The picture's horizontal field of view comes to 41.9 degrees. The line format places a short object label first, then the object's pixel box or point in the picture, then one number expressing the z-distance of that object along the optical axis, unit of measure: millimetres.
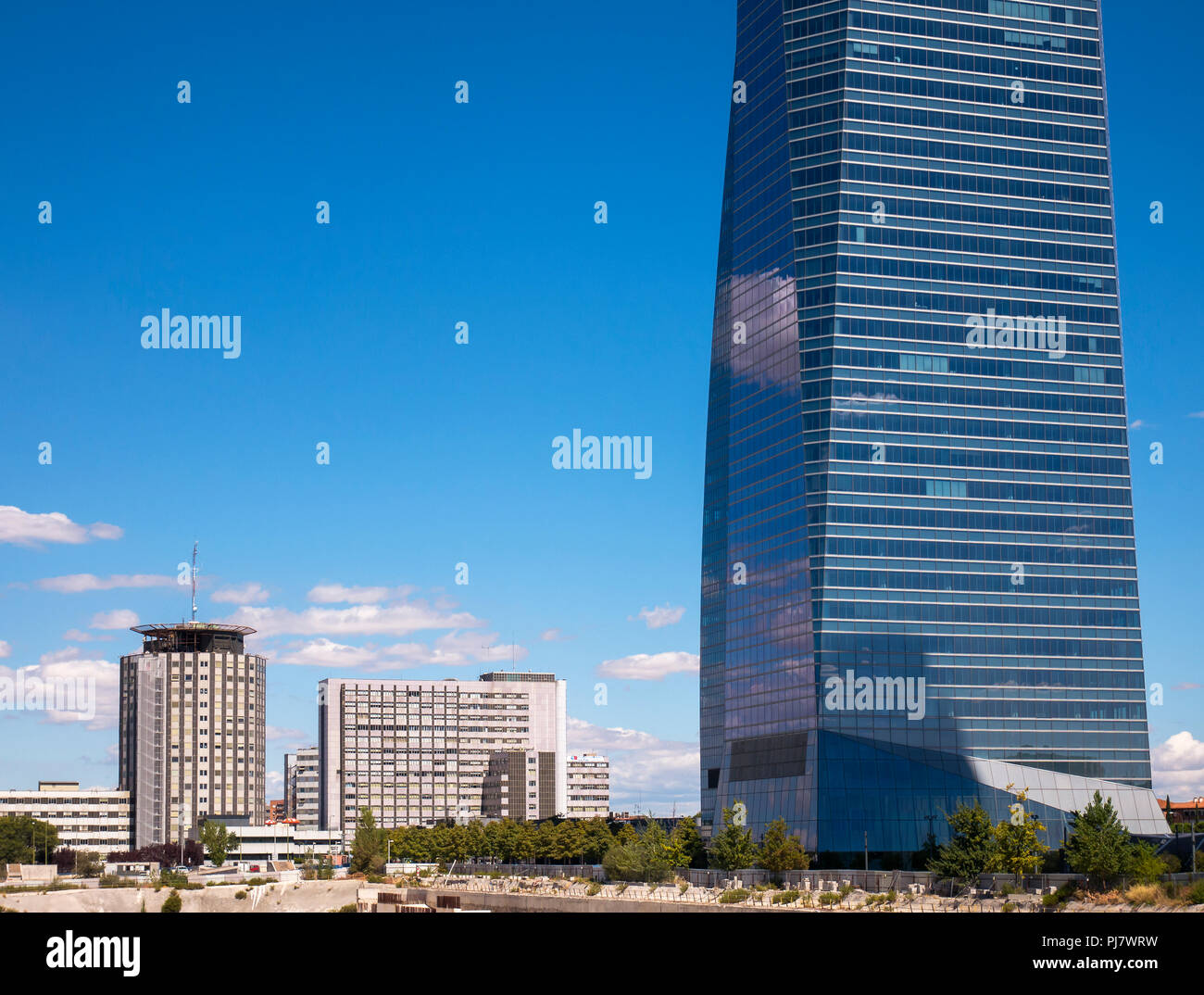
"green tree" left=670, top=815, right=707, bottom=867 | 174625
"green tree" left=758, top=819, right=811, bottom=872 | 156250
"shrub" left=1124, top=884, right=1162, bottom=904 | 104312
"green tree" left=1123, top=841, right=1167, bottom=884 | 112375
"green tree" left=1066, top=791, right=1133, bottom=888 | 115188
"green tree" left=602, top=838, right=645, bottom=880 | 168250
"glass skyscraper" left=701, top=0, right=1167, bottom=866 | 178625
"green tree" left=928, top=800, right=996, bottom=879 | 127562
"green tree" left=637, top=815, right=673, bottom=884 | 166625
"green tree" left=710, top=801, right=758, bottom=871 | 160500
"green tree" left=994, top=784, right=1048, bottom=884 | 126375
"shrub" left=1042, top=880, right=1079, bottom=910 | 111688
